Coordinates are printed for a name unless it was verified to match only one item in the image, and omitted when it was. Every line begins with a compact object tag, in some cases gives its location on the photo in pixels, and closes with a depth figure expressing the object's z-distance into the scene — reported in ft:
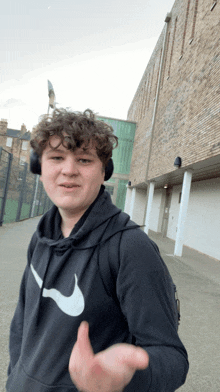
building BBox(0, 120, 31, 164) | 186.20
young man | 3.02
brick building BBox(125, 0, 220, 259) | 31.24
